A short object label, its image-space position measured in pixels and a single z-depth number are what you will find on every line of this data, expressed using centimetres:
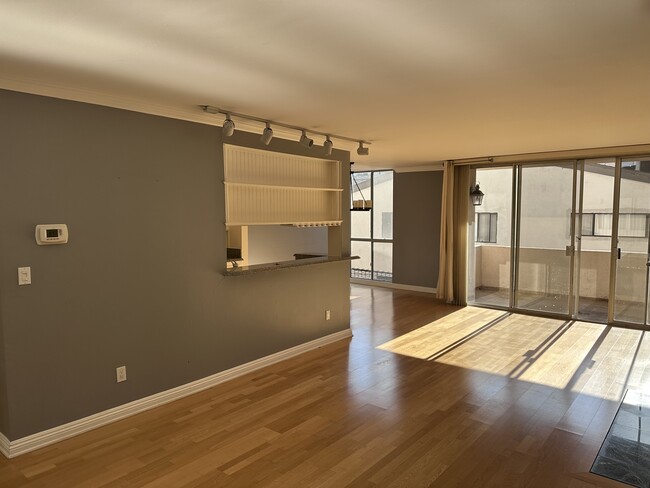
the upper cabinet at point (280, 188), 415
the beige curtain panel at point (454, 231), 730
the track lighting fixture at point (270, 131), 348
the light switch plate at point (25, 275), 282
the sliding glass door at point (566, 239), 594
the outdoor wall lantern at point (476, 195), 716
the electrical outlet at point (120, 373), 332
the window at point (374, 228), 905
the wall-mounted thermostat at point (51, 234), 287
